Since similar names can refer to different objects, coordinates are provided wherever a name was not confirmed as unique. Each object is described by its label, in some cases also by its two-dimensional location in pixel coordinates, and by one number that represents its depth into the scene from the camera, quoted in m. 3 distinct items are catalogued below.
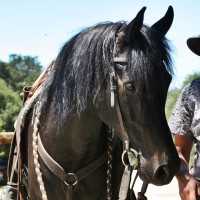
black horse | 1.96
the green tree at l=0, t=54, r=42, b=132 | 16.36
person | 2.15
